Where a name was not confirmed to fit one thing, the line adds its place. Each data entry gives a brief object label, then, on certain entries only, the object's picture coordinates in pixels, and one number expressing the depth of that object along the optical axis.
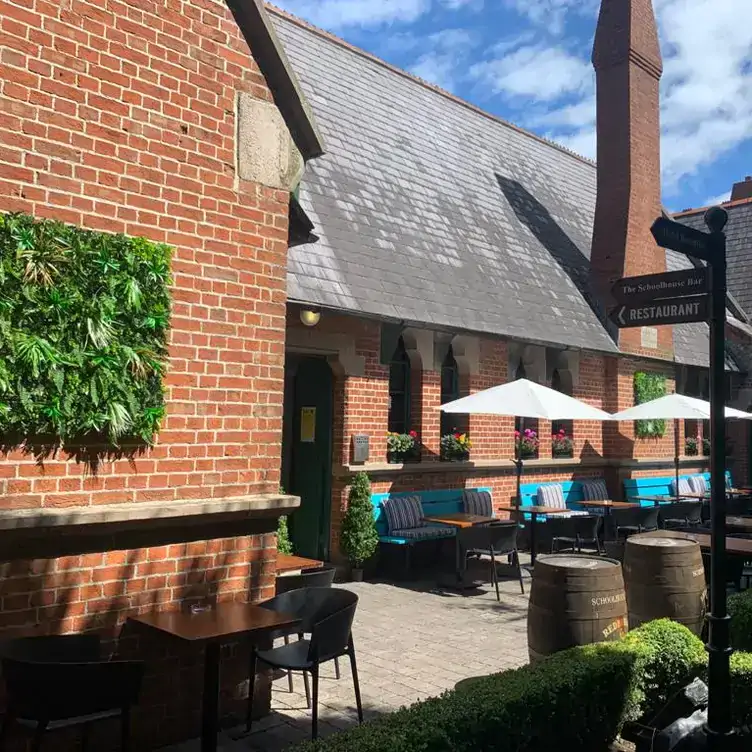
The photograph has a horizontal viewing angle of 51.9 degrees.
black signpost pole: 3.94
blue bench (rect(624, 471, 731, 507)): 14.48
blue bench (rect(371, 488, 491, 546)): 10.00
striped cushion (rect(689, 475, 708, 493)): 16.08
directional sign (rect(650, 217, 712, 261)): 4.29
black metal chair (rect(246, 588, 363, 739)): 4.63
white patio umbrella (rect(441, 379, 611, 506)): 9.72
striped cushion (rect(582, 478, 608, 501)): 13.71
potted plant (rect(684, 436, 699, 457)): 16.61
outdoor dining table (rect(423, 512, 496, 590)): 9.39
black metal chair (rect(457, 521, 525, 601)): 8.88
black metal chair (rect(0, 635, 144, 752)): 3.56
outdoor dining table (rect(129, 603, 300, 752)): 4.10
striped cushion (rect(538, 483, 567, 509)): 12.62
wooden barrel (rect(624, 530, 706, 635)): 5.93
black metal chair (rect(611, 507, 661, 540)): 10.53
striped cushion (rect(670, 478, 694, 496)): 15.95
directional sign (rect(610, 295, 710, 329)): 4.27
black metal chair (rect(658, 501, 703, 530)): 10.79
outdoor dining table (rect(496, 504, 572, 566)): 10.37
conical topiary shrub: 9.64
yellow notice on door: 10.20
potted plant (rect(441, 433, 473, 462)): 11.45
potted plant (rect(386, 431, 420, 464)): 10.52
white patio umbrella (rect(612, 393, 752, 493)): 11.92
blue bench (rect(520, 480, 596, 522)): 12.61
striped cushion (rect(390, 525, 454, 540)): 9.99
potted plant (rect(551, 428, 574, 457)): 13.59
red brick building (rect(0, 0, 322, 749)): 4.20
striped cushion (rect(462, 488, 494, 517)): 11.41
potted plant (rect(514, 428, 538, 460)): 12.64
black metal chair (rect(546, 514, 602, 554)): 9.99
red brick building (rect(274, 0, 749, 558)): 10.09
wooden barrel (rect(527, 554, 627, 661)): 5.03
